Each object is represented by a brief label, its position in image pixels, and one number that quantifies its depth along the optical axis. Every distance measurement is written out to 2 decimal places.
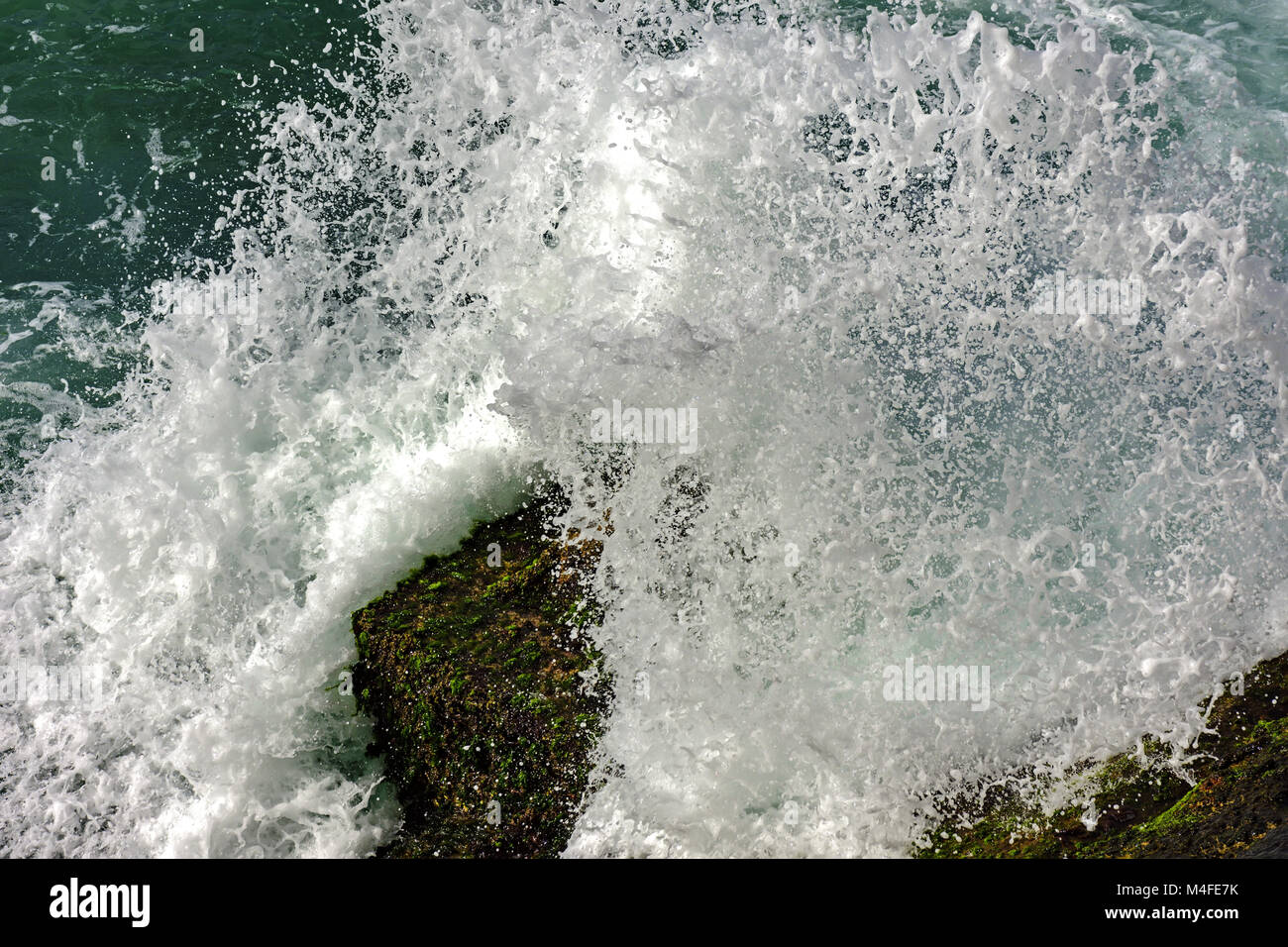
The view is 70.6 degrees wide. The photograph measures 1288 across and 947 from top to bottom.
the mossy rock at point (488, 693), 4.32
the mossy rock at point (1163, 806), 3.90
